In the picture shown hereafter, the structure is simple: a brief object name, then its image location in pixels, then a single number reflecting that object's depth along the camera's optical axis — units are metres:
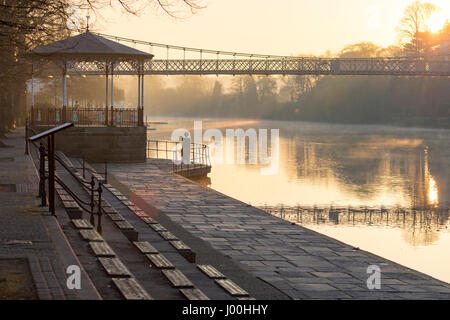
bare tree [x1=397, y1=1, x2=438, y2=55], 99.31
